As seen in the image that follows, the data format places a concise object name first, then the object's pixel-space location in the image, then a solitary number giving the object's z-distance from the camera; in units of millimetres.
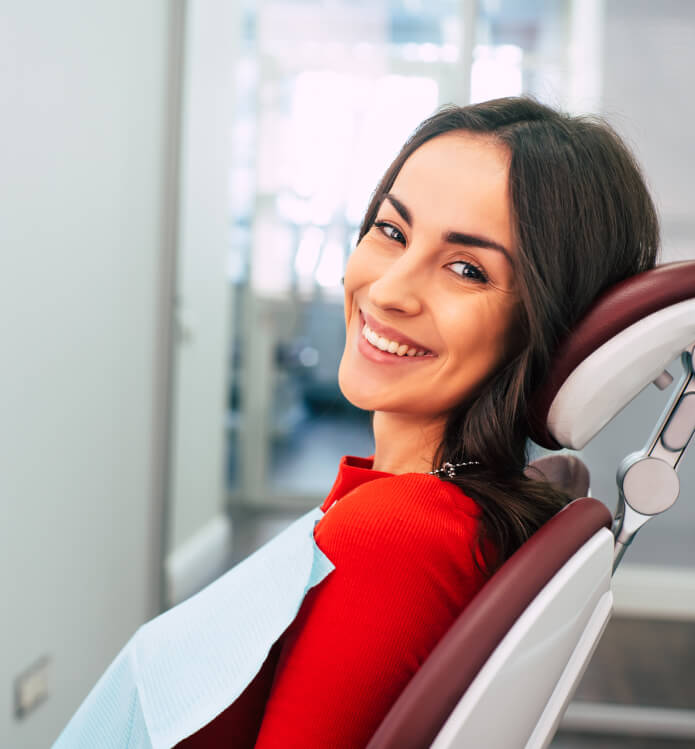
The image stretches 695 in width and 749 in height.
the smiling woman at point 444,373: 578
